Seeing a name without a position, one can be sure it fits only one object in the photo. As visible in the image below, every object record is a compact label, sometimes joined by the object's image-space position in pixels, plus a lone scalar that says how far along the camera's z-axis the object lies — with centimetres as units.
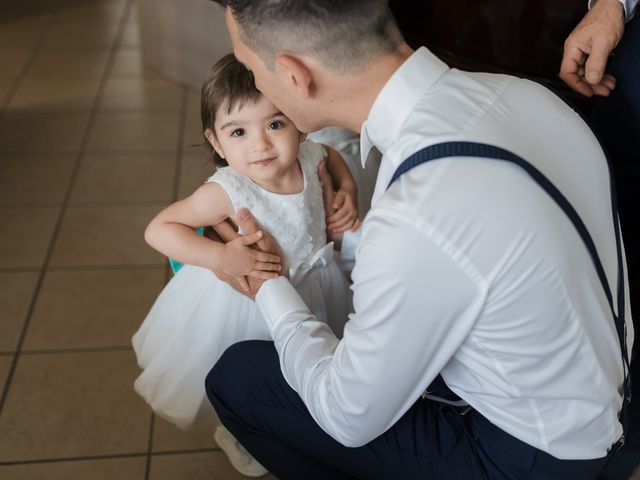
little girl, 150
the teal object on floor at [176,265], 178
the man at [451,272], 97
